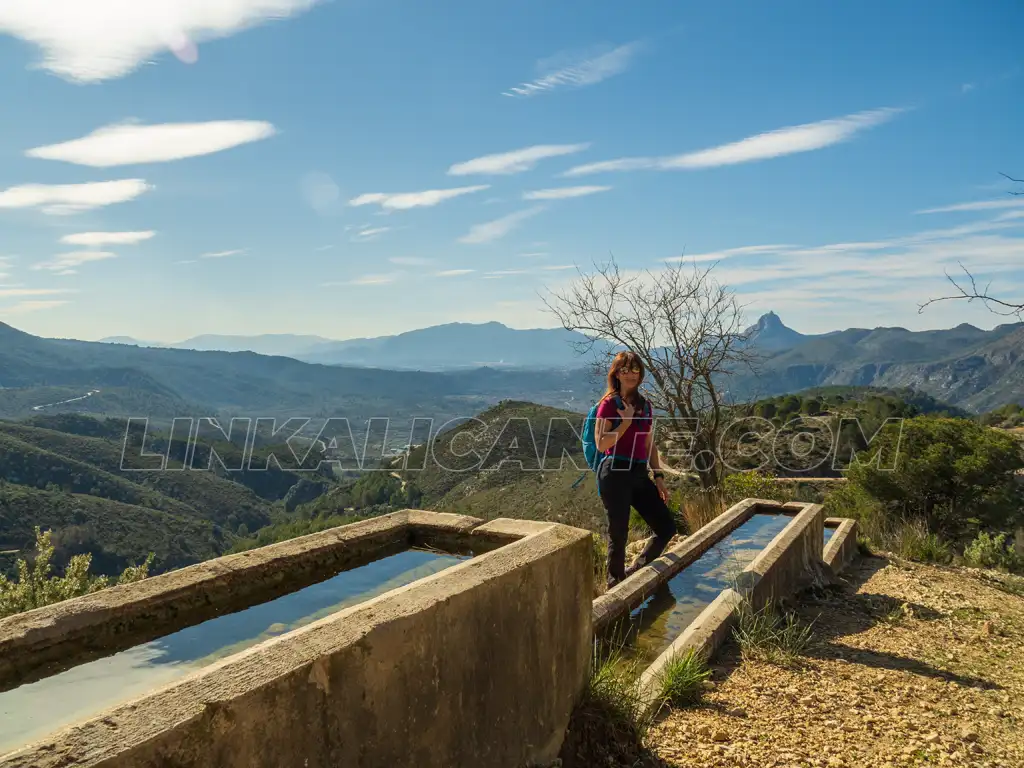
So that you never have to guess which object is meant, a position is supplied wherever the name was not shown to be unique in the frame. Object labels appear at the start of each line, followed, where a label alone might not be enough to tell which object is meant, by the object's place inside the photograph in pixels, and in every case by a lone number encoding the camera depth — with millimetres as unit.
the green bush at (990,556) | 8219
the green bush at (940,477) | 13164
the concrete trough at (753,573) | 4375
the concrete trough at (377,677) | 1566
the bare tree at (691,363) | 10164
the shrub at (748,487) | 10000
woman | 4922
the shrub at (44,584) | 5945
